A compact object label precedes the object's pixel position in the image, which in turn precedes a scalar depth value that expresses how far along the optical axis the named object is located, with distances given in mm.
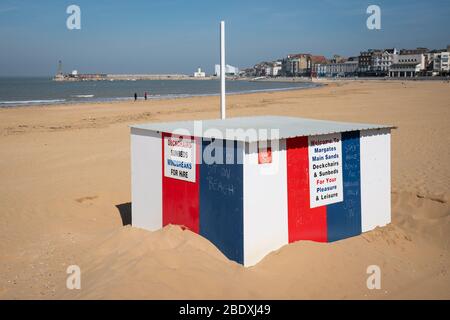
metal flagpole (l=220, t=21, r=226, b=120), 7262
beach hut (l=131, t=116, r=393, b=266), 5258
